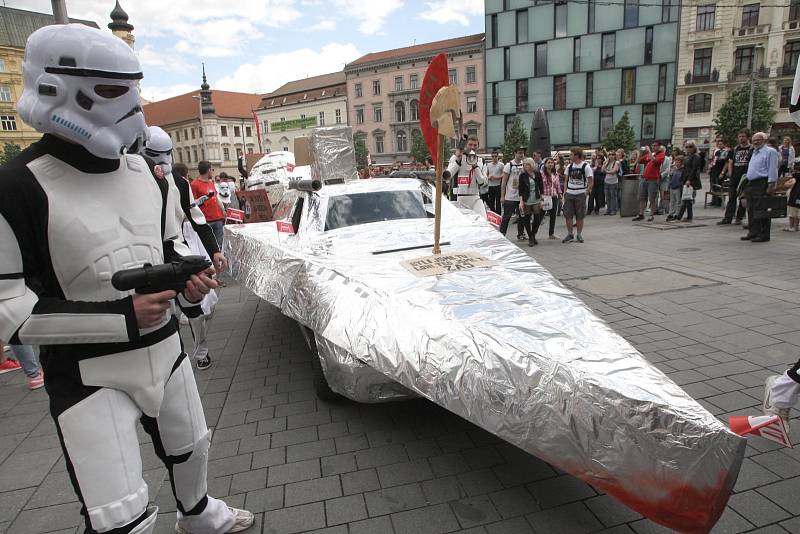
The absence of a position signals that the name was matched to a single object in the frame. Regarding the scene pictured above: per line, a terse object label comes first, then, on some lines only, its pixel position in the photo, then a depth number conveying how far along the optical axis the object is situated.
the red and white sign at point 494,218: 6.51
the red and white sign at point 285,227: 4.75
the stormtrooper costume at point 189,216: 2.32
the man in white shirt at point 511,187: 9.61
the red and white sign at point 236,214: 7.70
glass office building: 43.94
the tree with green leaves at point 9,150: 48.86
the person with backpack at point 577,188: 9.30
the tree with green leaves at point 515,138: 47.00
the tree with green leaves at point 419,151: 53.94
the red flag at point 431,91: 4.01
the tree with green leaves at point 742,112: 34.50
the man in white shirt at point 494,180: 12.92
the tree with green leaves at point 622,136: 40.94
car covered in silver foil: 1.75
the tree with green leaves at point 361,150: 60.58
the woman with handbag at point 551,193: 9.75
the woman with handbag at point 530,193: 9.28
